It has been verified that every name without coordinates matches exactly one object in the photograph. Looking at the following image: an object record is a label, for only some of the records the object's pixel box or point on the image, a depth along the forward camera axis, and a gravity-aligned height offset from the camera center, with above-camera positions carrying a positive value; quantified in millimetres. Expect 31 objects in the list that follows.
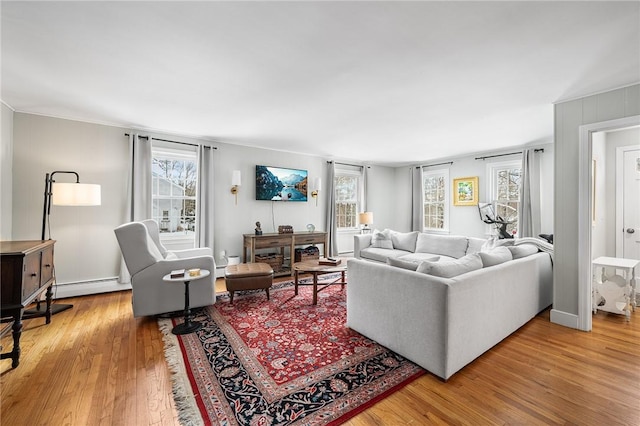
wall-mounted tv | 5121 +589
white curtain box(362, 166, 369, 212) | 6645 +664
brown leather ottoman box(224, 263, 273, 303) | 3314 -823
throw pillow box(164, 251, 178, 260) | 3424 -573
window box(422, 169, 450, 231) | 6273 +377
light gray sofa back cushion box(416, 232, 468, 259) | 4605 -546
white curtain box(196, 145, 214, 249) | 4465 +254
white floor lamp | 3031 +192
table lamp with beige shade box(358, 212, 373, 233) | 6090 -97
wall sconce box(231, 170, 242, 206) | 4628 +603
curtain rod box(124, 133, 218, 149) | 4026 +1144
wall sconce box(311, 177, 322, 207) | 5688 +564
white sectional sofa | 1900 -740
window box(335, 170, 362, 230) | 6473 +393
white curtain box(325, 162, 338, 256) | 5973 -11
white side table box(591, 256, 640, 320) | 3033 -832
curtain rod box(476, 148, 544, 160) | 4691 +1170
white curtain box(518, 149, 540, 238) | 4711 +322
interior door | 3711 +133
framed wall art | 5684 +505
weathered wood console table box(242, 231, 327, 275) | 4645 -532
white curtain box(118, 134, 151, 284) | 3912 +423
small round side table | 2635 -1045
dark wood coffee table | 3409 -715
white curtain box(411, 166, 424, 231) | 6629 +324
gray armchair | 2855 -673
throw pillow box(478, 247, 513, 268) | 2473 -405
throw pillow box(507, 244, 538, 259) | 2952 -411
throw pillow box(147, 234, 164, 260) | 2973 -431
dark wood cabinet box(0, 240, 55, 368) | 1919 -526
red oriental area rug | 1615 -1179
